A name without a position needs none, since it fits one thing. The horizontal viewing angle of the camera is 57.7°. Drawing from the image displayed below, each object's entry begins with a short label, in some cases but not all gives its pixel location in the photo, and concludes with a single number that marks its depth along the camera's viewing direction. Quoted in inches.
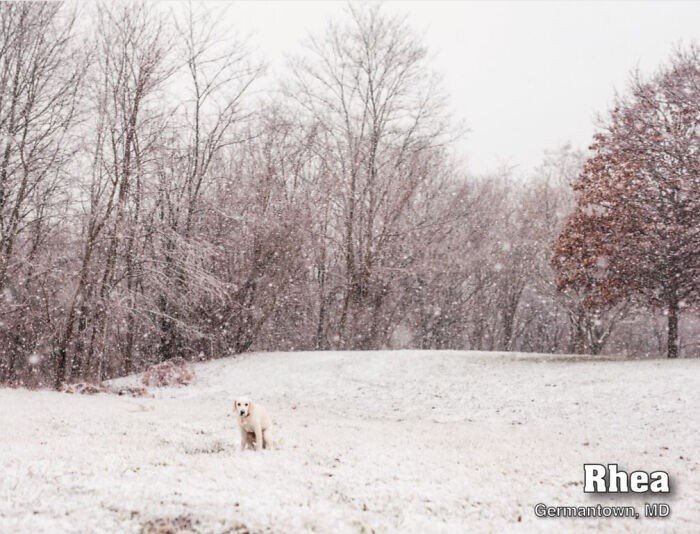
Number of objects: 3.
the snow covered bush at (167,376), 882.1
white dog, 366.9
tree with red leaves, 804.1
